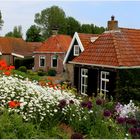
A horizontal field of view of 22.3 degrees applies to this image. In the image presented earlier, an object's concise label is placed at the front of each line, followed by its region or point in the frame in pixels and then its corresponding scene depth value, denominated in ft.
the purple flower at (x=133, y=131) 21.81
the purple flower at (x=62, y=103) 24.78
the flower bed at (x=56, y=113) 23.62
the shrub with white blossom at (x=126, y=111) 31.94
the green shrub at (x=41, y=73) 132.28
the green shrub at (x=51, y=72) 136.87
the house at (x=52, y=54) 142.20
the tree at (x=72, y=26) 260.42
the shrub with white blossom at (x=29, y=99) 23.85
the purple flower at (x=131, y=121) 24.71
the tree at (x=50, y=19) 265.62
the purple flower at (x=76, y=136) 17.54
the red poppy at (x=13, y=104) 22.74
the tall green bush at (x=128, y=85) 59.77
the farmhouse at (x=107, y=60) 62.54
